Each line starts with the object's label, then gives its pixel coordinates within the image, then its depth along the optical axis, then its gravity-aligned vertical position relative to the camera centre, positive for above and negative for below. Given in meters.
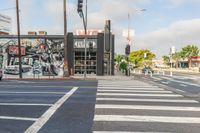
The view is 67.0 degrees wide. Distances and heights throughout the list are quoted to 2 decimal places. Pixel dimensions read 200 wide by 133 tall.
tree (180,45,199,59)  54.30 +4.48
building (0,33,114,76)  16.56 +1.32
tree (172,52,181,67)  57.77 +2.54
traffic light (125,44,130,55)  16.55 +1.50
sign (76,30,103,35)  20.74 +4.55
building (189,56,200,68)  54.57 +0.89
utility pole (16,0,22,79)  13.92 +3.47
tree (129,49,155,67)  53.28 +3.00
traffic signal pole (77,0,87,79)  10.38 +3.92
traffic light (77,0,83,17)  10.38 +3.92
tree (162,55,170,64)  66.73 +2.05
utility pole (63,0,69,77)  14.16 +1.56
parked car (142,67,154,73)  21.36 -0.90
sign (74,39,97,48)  16.90 +2.22
